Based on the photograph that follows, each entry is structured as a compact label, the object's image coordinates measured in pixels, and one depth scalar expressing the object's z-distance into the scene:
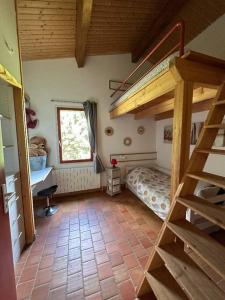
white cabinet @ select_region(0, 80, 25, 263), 1.85
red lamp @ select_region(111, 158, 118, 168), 3.79
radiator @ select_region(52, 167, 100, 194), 3.60
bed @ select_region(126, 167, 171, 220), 2.44
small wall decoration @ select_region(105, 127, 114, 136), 3.99
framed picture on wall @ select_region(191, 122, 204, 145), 3.00
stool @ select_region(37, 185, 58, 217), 2.85
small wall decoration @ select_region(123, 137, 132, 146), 4.18
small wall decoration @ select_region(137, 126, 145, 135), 4.30
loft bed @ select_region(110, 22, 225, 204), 1.38
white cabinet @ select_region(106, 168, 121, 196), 3.69
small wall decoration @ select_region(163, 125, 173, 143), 3.87
